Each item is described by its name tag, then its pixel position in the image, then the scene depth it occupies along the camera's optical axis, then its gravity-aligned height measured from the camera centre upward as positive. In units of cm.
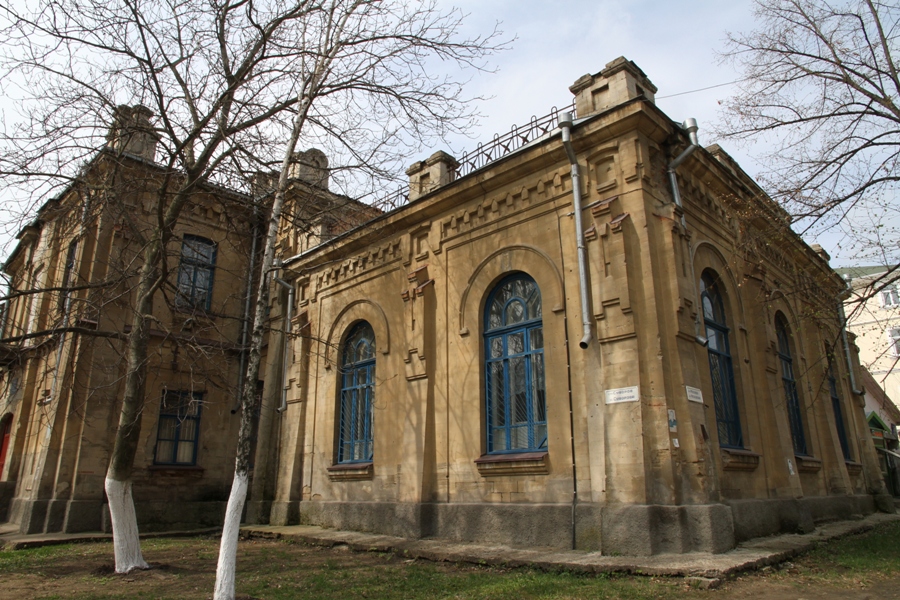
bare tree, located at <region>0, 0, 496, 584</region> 871 +513
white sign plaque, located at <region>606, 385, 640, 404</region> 904 +130
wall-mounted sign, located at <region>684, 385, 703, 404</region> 917 +132
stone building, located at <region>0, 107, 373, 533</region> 1426 +199
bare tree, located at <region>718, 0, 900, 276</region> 920 +556
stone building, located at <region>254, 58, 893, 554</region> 917 +219
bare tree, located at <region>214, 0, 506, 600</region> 693 +479
